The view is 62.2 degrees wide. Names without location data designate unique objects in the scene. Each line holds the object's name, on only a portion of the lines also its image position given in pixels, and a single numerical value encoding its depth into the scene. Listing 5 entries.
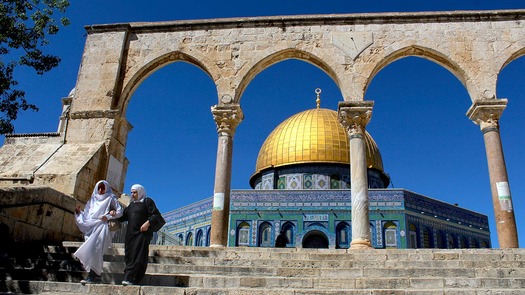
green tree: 8.19
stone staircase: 4.54
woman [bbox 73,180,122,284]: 4.62
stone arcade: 8.52
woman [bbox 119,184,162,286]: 4.51
